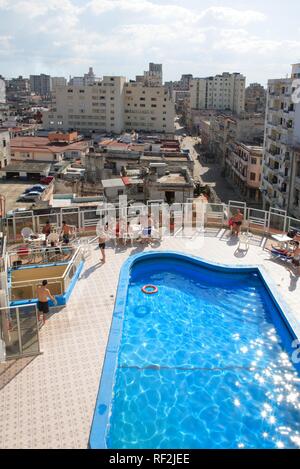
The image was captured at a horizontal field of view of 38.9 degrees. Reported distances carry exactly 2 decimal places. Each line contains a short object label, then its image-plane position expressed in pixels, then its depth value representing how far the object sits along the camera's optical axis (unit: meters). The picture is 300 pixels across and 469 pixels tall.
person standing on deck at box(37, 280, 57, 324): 10.59
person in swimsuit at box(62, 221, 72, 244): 14.85
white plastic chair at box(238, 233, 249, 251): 15.97
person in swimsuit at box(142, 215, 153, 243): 16.00
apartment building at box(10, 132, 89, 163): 60.03
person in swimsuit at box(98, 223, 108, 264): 14.40
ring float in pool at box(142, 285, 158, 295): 13.38
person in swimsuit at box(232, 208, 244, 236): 16.86
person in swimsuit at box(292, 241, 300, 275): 13.88
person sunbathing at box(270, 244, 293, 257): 14.70
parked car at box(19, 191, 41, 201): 46.09
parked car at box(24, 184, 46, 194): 48.06
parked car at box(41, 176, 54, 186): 52.17
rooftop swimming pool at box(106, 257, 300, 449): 7.99
